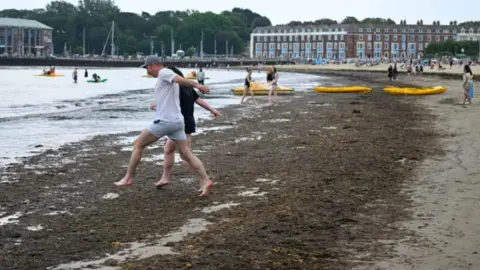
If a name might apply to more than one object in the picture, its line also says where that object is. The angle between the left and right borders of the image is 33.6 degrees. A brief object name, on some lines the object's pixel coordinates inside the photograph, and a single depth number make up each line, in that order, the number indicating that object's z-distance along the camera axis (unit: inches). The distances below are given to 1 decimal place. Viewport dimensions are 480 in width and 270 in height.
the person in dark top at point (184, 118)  405.1
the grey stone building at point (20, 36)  7588.6
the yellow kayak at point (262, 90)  1561.3
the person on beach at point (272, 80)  1406.0
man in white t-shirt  374.3
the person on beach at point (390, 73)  2628.0
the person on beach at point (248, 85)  1333.0
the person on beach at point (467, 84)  1101.1
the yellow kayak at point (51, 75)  3590.1
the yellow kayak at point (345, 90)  1700.3
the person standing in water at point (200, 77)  1521.9
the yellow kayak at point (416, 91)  1537.9
